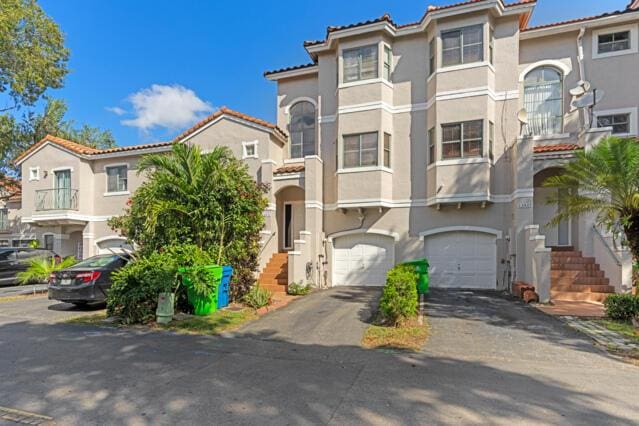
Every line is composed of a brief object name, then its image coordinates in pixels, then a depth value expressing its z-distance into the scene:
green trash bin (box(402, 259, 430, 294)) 12.04
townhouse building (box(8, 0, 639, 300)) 12.98
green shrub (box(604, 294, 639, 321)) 8.33
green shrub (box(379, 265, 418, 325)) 7.96
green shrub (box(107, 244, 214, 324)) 8.70
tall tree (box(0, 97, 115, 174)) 21.56
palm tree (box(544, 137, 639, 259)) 8.15
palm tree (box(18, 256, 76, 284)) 13.61
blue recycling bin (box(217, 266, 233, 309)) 10.02
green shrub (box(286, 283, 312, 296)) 12.70
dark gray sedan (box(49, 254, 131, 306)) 9.95
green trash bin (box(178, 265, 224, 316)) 9.11
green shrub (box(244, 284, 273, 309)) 10.39
